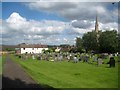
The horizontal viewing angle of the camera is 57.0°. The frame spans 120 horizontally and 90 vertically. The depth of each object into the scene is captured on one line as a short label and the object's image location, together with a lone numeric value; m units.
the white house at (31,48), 55.83
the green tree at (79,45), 45.27
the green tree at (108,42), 35.73
